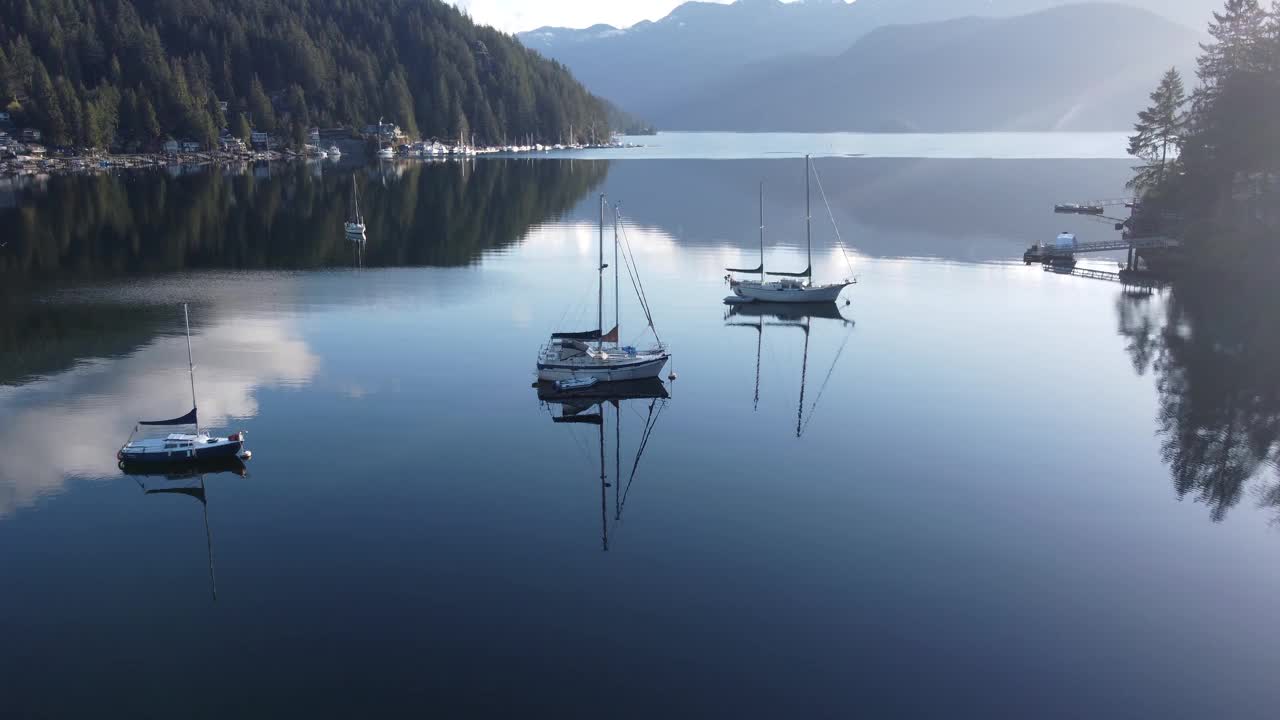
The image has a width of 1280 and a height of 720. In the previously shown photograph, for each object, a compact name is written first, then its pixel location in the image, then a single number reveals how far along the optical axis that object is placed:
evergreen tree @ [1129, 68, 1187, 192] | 105.64
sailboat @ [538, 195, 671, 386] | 48.09
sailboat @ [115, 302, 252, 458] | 36.25
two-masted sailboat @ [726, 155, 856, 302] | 72.50
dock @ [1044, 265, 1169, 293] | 81.23
